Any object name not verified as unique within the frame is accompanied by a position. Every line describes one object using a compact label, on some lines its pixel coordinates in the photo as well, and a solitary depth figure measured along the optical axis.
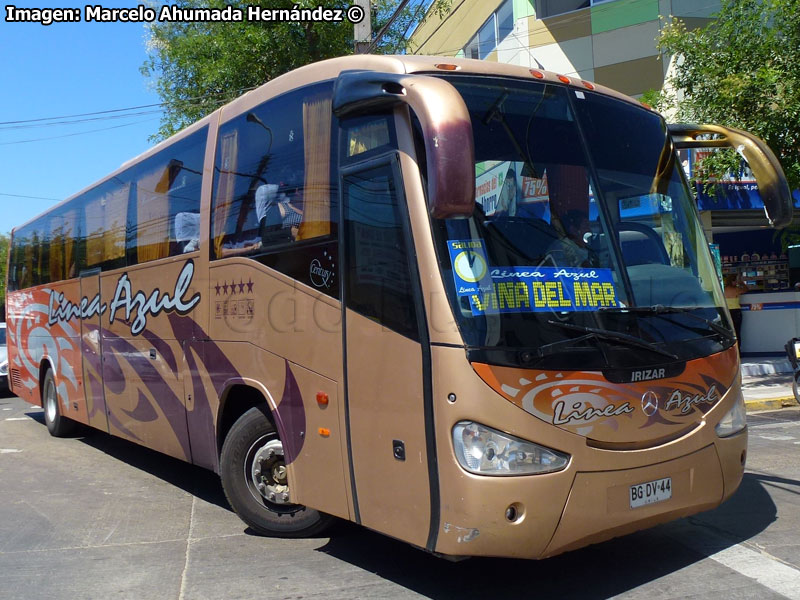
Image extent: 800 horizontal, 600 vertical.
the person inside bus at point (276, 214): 5.58
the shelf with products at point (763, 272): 21.19
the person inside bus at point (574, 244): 4.62
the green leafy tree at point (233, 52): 20.34
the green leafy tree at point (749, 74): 12.38
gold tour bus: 4.22
